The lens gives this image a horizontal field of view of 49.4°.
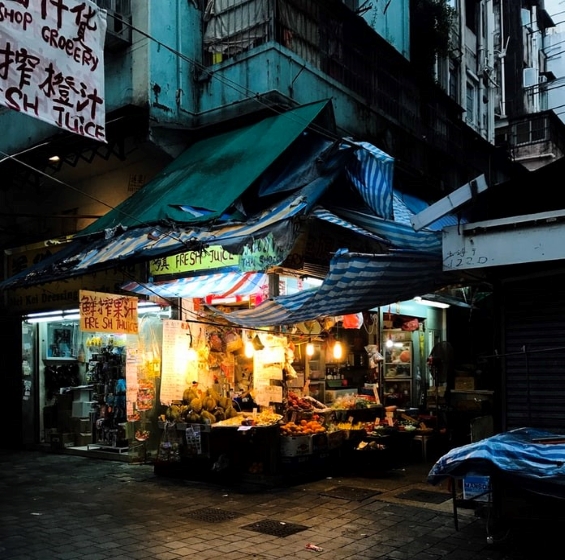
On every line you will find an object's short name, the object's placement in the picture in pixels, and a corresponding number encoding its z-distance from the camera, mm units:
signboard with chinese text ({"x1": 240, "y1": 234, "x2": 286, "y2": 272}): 8984
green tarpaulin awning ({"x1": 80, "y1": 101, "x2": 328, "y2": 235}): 10047
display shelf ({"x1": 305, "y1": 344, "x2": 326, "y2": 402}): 14053
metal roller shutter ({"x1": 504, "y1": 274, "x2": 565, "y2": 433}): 7060
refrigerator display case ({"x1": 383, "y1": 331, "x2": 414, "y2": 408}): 17188
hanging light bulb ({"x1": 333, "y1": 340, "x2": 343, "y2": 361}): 13438
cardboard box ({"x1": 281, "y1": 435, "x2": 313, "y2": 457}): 10445
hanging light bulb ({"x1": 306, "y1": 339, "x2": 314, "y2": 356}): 13161
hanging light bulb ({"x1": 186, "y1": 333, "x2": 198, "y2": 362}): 11430
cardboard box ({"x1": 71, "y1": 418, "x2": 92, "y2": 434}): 14273
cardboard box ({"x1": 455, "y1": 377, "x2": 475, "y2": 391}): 13766
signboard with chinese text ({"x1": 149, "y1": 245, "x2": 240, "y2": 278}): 10766
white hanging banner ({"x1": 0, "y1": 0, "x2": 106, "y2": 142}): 6047
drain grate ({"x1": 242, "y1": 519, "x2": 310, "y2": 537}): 7746
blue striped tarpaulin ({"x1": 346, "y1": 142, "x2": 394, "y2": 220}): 10805
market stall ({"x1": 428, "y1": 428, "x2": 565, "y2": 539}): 5578
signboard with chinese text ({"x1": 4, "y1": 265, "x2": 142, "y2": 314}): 12797
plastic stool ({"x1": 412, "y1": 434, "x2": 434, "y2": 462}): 12875
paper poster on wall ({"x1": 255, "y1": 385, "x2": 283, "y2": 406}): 11344
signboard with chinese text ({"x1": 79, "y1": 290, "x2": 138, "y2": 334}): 9555
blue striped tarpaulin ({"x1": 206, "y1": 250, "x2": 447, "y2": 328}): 7613
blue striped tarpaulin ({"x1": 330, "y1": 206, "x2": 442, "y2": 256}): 8655
